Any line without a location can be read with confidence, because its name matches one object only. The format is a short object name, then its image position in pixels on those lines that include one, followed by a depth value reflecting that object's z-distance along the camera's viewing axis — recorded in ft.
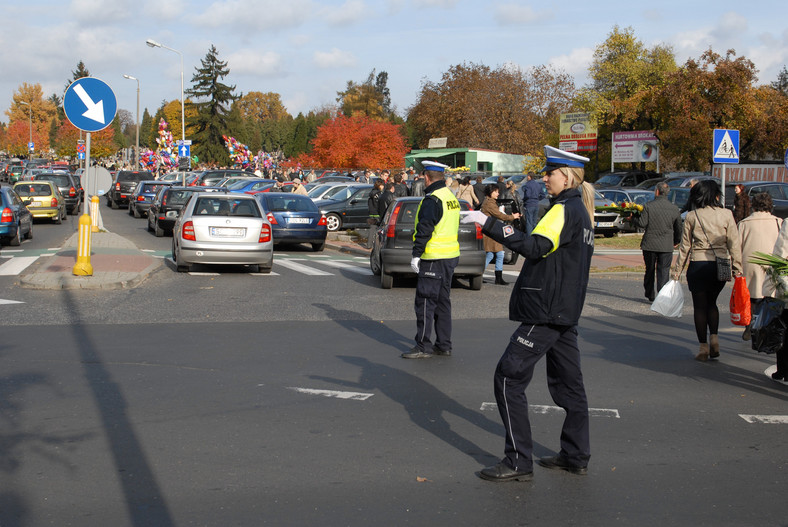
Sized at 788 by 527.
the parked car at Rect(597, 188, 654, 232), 99.86
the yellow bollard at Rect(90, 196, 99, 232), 66.92
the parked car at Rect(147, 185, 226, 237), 85.51
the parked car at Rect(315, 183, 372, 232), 91.30
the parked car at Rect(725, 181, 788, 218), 88.79
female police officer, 16.33
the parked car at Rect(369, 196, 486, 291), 46.52
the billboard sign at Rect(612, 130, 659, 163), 156.97
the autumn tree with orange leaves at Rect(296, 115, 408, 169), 217.36
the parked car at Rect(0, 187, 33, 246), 69.41
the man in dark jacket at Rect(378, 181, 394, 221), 71.36
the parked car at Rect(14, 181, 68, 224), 100.63
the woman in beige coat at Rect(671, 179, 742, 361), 29.43
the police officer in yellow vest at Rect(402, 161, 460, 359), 28.94
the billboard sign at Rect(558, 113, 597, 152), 177.58
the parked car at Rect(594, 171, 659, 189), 145.48
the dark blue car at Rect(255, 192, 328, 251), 71.31
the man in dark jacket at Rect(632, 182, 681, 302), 42.19
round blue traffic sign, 45.88
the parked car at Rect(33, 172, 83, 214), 123.95
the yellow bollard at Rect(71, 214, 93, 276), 46.73
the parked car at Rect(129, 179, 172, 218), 119.14
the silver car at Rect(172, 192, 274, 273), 52.90
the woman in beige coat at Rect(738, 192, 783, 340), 30.09
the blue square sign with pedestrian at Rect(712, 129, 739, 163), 58.95
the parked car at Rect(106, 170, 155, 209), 146.61
